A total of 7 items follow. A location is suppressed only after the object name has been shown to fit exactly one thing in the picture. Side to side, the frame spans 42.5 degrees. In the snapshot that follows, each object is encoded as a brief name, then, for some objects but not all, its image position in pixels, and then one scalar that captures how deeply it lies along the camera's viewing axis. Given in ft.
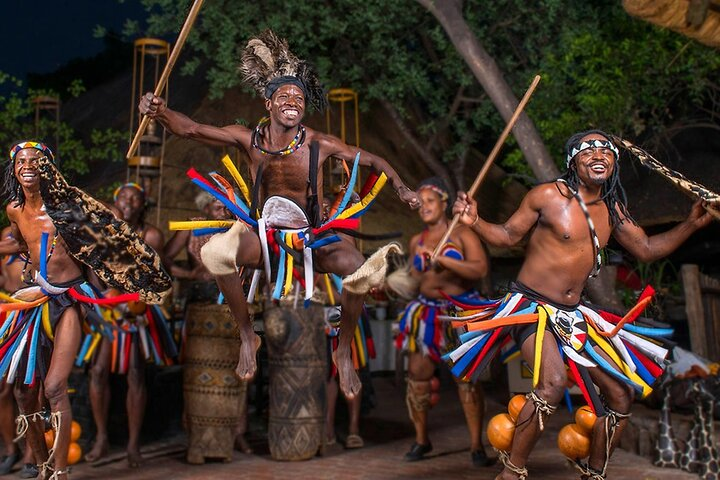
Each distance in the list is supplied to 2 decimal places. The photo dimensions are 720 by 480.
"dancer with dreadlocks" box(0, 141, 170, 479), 17.70
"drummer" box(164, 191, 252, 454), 23.58
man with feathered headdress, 13.17
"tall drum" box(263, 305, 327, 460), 23.50
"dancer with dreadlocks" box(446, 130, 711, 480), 15.85
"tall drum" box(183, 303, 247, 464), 23.26
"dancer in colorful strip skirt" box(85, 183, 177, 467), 23.17
